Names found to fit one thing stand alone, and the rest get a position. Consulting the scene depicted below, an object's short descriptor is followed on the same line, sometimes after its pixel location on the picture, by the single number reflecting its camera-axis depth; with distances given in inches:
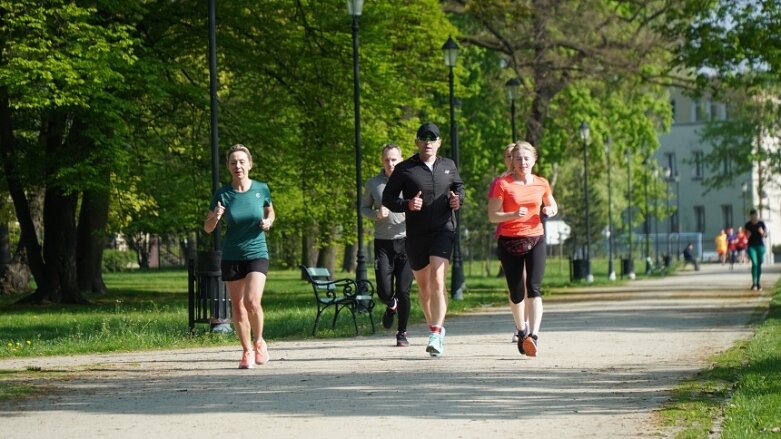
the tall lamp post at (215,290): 765.9
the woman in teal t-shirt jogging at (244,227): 551.2
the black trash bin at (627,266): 2260.7
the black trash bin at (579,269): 1936.5
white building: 4527.6
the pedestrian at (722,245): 3186.5
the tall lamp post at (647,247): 2518.6
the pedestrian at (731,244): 2504.3
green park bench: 762.2
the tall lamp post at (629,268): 2256.4
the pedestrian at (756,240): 1379.2
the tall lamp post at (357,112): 1038.4
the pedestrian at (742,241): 2792.8
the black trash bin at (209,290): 765.3
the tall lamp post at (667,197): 3026.6
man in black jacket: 589.3
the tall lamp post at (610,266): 2133.6
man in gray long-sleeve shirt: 665.0
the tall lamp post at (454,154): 1274.6
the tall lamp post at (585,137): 1956.2
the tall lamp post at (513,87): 1525.6
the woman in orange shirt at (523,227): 577.3
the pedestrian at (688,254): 3028.5
